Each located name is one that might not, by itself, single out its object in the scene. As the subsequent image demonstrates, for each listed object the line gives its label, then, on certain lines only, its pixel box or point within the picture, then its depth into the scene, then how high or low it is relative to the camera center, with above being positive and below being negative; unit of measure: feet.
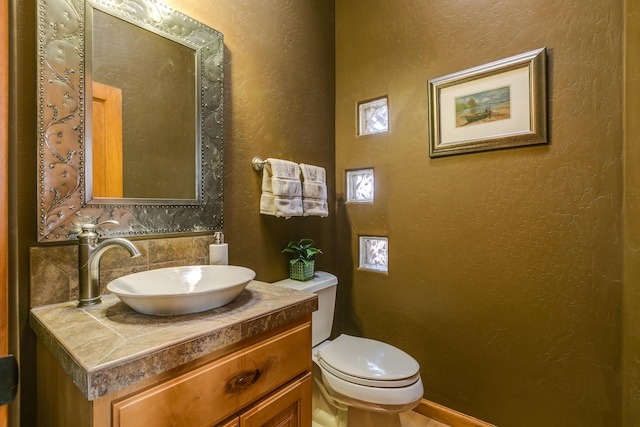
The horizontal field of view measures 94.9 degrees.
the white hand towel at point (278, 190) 4.79 +0.40
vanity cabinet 1.94 -1.37
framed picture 4.33 +1.71
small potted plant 5.24 -0.85
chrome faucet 2.88 -0.44
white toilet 3.86 -2.25
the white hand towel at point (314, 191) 5.27 +0.43
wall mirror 2.97 +1.17
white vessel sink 2.43 -0.71
